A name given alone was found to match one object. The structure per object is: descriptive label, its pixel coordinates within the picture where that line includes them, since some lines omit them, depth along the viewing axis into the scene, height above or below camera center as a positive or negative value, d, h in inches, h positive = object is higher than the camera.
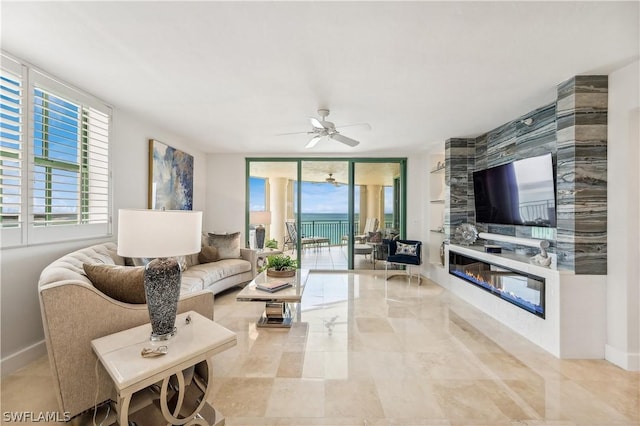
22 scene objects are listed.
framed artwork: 147.6 +22.4
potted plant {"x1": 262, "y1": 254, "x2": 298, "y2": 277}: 128.0 -26.8
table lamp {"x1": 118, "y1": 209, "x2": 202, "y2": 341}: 53.3 -7.1
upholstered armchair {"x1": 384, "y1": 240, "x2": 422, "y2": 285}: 181.2 -28.2
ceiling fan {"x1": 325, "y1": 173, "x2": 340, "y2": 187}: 223.0 +28.0
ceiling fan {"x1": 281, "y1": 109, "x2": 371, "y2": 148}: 115.6 +38.7
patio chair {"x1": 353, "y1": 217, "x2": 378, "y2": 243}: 220.2 -13.1
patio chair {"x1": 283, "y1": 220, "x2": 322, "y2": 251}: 223.6 -21.0
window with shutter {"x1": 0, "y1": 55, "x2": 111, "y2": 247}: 80.9 +18.2
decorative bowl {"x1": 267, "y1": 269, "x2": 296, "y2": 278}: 127.4 -29.2
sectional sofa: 54.6 -25.5
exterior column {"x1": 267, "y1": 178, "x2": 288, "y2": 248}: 227.6 +6.4
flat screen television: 108.5 +9.9
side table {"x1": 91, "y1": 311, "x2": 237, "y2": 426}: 46.7 -27.9
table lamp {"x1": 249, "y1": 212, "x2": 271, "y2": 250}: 201.8 -3.6
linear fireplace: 100.5 -31.2
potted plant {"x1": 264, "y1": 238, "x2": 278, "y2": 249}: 199.3 -23.7
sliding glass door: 219.3 +8.8
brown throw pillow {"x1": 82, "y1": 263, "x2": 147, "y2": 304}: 67.9 -18.4
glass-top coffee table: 107.0 -34.3
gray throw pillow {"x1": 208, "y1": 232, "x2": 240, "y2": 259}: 170.1 -20.2
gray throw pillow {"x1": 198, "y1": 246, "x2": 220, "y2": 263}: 160.4 -25.6
